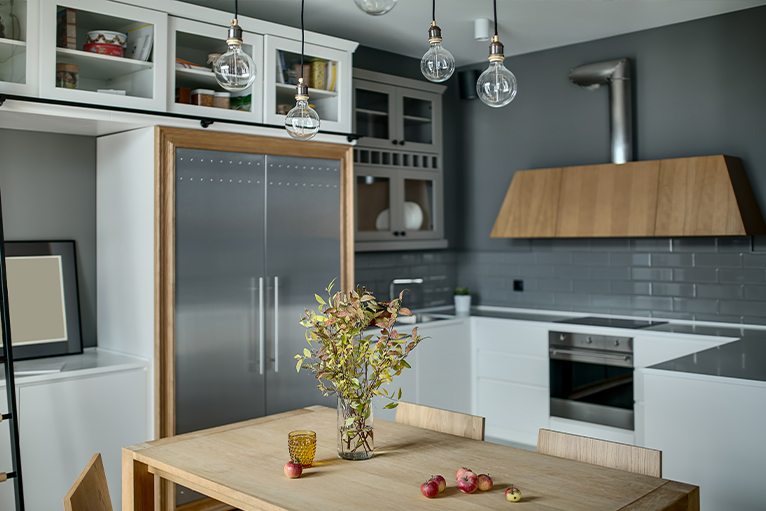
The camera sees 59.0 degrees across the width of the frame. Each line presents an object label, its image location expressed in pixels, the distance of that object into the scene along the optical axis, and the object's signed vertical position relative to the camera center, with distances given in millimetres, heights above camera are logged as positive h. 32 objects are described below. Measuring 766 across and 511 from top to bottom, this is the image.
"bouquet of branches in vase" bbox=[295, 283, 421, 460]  2076 -299
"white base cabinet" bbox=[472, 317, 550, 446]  4660 -844
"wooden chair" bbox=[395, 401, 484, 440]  2502 -622
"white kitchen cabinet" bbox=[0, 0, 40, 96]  2955 +966
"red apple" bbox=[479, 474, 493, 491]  1846 -611
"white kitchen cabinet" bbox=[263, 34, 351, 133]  3785 +1036
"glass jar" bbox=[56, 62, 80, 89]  3074 +859
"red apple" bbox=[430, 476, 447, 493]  1814 -598
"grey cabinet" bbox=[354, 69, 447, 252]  4875 +725
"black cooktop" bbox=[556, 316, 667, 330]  4412 -430
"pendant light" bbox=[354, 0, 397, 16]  1630 +617
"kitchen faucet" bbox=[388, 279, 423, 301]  5039 -196
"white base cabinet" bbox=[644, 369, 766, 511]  2803 -766
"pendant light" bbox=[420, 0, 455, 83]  2027 +595
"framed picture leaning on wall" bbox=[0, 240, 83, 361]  3432 -189
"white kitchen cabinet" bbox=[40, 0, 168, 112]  3006 +960
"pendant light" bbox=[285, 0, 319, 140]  2059 +427
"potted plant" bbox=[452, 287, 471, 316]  5266 -348
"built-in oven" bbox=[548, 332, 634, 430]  4270 -784
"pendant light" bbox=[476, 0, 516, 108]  1981 +518
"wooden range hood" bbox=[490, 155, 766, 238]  4105 +380
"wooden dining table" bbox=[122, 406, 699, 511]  1772 -631
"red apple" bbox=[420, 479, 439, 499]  1792 -610
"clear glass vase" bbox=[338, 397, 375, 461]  2104 -533
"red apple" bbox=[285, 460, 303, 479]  1945 -603
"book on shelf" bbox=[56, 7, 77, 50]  3068 +1068
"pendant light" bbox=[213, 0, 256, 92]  1925 +556
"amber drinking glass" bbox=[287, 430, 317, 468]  2037 -567
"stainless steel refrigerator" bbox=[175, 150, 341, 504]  3479 -79
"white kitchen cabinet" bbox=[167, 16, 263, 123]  3430 +1026
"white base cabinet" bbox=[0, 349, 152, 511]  3006 -751
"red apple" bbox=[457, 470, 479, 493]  1834 -608
